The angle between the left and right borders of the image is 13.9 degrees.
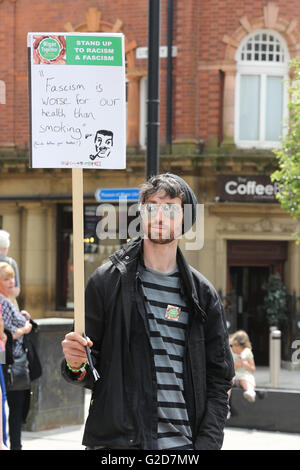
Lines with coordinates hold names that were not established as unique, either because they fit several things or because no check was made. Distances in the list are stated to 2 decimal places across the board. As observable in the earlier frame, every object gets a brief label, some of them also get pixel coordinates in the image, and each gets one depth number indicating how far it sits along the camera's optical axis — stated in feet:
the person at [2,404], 25.71
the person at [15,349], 34.48
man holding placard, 15.95
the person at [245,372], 41.32
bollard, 53.93
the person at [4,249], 42.75
